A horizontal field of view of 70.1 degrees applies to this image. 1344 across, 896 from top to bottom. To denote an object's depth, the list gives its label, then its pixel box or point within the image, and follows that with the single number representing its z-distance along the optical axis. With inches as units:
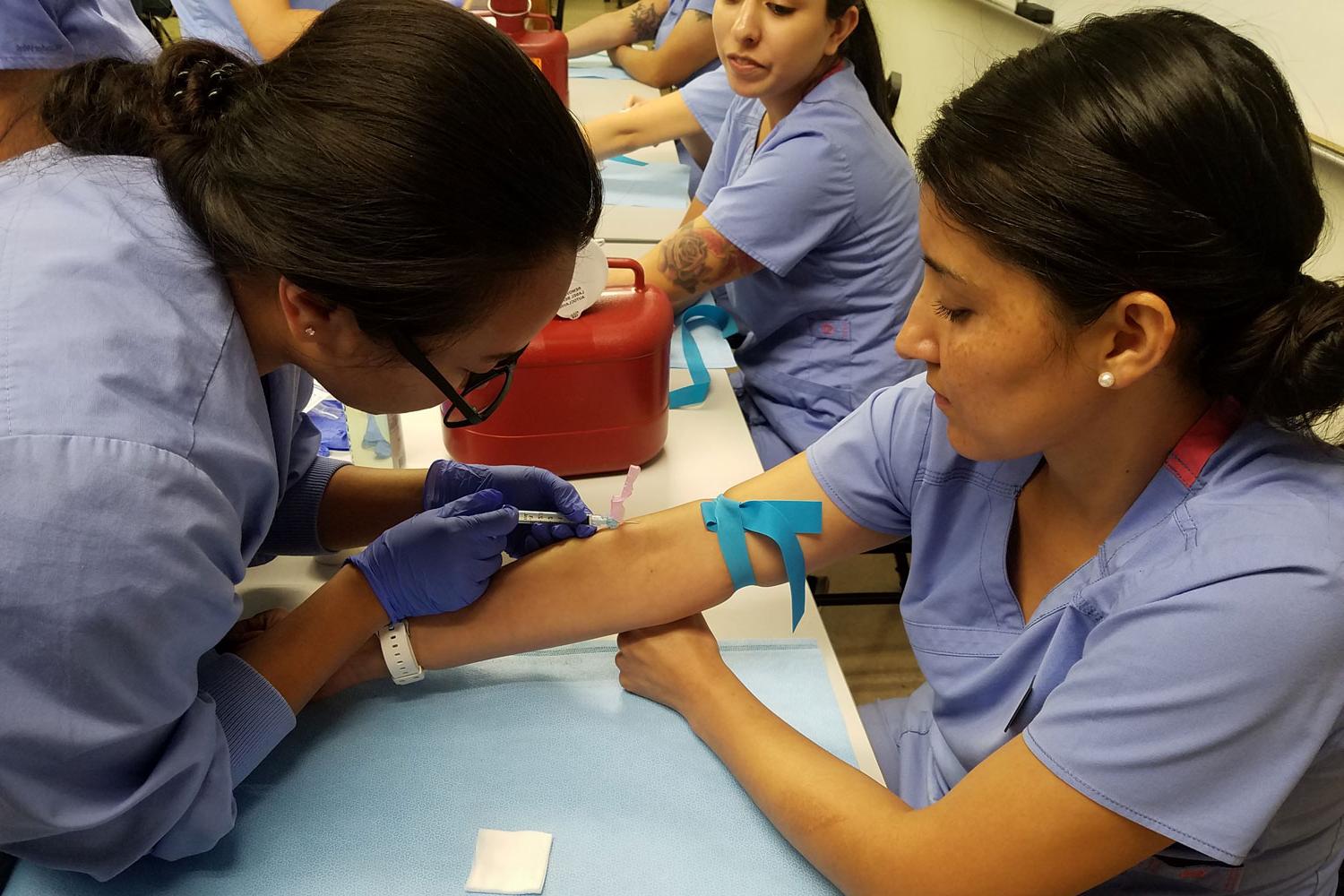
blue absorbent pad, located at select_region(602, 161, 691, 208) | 90.4
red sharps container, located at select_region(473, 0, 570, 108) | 70.1
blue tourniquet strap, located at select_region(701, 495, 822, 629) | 42.3
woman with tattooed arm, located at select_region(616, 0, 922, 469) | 63.7
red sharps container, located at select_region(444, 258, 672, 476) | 49.4
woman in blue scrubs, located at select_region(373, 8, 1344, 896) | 27.8
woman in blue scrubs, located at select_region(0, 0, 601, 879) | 25.0
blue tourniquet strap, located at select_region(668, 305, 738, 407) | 60.1
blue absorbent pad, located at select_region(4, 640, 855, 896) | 31.5
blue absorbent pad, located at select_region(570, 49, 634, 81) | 122.6
